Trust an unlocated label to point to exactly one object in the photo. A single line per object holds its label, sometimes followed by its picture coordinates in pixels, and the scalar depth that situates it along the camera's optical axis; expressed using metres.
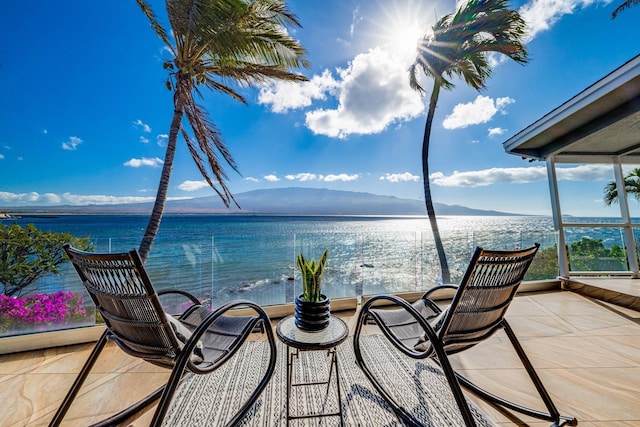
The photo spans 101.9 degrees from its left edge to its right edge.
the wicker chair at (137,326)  1.15
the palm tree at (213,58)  3.30
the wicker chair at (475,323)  1.30
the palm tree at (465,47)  4.18
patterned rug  1.49
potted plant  1.55
